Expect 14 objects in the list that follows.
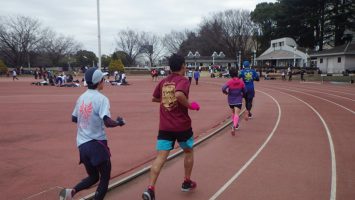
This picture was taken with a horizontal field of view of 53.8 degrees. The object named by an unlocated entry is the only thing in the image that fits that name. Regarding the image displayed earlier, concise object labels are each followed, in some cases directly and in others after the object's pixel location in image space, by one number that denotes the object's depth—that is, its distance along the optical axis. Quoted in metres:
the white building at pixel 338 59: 46.44
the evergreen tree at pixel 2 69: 59.65
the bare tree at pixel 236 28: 76.94
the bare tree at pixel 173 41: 96.31
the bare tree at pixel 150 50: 92.88
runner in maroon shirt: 4.55
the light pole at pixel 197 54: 97.16
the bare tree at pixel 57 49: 80.00
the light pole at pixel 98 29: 24.90
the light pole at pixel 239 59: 72.65
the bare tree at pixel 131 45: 92.69
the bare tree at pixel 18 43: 67.88
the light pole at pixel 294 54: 61.88
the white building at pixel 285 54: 63.84
